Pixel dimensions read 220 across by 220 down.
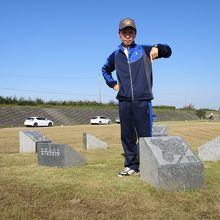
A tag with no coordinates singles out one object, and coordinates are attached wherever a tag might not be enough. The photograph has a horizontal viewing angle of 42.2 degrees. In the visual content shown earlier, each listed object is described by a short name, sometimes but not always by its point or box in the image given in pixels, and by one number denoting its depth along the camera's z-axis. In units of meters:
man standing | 4.22
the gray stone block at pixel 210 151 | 6.08
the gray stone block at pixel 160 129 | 7.78
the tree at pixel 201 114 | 59.24
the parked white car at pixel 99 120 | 39.67
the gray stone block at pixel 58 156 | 4.90
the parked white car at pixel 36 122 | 35.02
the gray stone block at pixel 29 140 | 8.20
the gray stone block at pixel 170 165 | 3.50
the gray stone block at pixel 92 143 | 8.70
